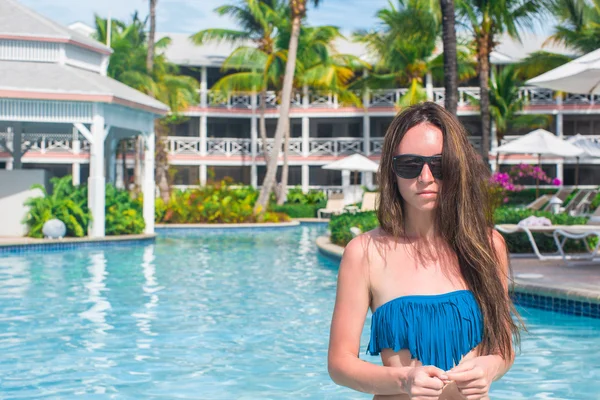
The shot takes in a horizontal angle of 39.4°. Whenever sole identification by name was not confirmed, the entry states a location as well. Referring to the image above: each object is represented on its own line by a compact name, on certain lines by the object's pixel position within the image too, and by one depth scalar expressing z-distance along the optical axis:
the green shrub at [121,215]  20.22
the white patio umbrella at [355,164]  31.73
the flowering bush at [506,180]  17.58
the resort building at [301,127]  39.22
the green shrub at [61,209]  18.95
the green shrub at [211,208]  26.22
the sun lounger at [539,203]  22.22
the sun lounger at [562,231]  11.10
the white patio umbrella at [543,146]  21.55
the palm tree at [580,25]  28.19
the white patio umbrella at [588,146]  21.41
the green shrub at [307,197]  35.56
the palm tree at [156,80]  29.31
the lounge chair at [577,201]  20.68
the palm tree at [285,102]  27.38
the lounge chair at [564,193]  26.15
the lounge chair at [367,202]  28.25
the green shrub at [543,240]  13.87
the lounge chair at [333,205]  32.50
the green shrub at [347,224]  15.68
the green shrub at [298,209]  33.03
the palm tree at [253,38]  35.94
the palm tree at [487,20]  25.89
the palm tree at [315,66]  35.78
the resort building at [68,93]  18.33
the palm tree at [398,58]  30.42
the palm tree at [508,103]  34.84
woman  2.10
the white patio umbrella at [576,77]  10.31
